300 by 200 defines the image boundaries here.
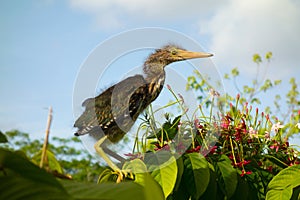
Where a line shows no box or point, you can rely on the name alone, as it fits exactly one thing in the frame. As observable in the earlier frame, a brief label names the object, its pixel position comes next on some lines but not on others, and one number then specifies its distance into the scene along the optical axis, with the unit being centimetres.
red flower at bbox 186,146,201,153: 258
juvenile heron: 262
